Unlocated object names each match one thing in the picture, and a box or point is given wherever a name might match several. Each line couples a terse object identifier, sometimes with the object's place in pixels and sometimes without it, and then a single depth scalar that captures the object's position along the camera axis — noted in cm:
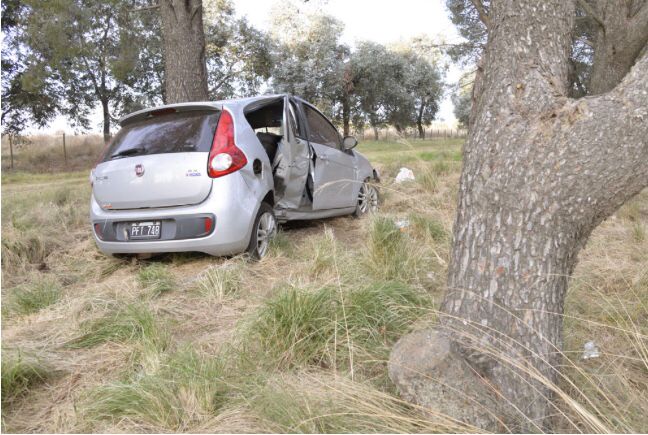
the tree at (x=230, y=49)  2978
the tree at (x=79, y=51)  1458
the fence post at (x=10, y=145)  2351
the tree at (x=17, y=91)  2186
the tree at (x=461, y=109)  4179
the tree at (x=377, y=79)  3344
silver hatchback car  427
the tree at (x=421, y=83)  3556
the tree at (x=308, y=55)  3247
